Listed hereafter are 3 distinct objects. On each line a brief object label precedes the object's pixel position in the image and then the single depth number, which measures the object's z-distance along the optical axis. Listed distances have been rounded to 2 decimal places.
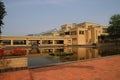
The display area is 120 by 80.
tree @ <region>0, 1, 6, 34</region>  10.87
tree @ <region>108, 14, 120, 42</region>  46.69
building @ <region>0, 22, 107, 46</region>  55.75
